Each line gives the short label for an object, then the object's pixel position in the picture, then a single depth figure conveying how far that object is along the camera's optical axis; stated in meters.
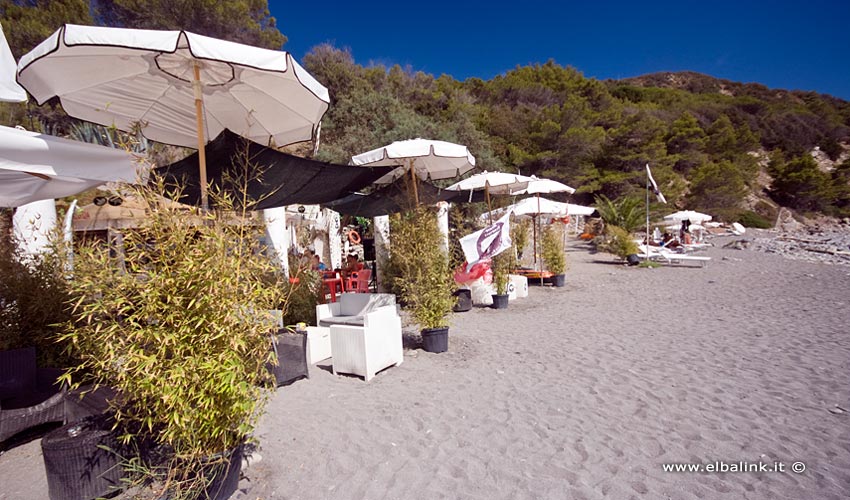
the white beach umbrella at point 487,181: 7.46
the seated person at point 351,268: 8.00
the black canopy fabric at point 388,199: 5.67
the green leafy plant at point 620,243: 12.93
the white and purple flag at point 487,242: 5.46
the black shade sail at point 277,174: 3.83
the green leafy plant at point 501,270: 7.05
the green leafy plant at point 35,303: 3.13
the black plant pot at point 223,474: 1.98
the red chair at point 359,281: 7.58
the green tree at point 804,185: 35.16
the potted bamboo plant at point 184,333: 1.81
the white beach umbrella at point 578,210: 11.83
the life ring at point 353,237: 13.80
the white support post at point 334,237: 10.89
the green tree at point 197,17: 14.98
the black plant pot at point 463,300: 6.73
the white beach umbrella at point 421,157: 5.04
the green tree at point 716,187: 28.95
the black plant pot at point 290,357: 3.71
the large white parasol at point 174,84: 2.29
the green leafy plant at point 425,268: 4.63
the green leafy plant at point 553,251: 9.19
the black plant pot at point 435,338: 4.64
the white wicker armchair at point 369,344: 3.90
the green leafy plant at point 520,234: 8.75
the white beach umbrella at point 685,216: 18.20
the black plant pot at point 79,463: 2.04
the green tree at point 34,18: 12.23
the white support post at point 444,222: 7.86
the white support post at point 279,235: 6.50
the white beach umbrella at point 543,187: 8.75
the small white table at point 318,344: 4.46
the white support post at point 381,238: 8.03
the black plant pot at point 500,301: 6.95
